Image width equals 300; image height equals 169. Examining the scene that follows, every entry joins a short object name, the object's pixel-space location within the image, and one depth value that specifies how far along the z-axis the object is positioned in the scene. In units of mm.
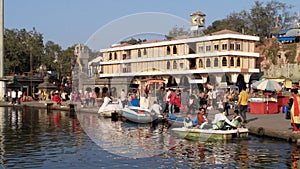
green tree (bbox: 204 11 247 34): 93062
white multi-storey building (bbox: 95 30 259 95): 62188
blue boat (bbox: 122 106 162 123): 25727
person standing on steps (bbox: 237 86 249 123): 24516
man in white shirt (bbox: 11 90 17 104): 53425
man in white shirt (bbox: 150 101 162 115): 24484
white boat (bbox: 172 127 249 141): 19375
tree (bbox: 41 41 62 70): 89625
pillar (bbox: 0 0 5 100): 64619
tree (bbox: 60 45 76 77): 87438
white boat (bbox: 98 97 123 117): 31455
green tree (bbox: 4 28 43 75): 85438
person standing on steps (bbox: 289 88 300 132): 18847
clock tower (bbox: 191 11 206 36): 78856
